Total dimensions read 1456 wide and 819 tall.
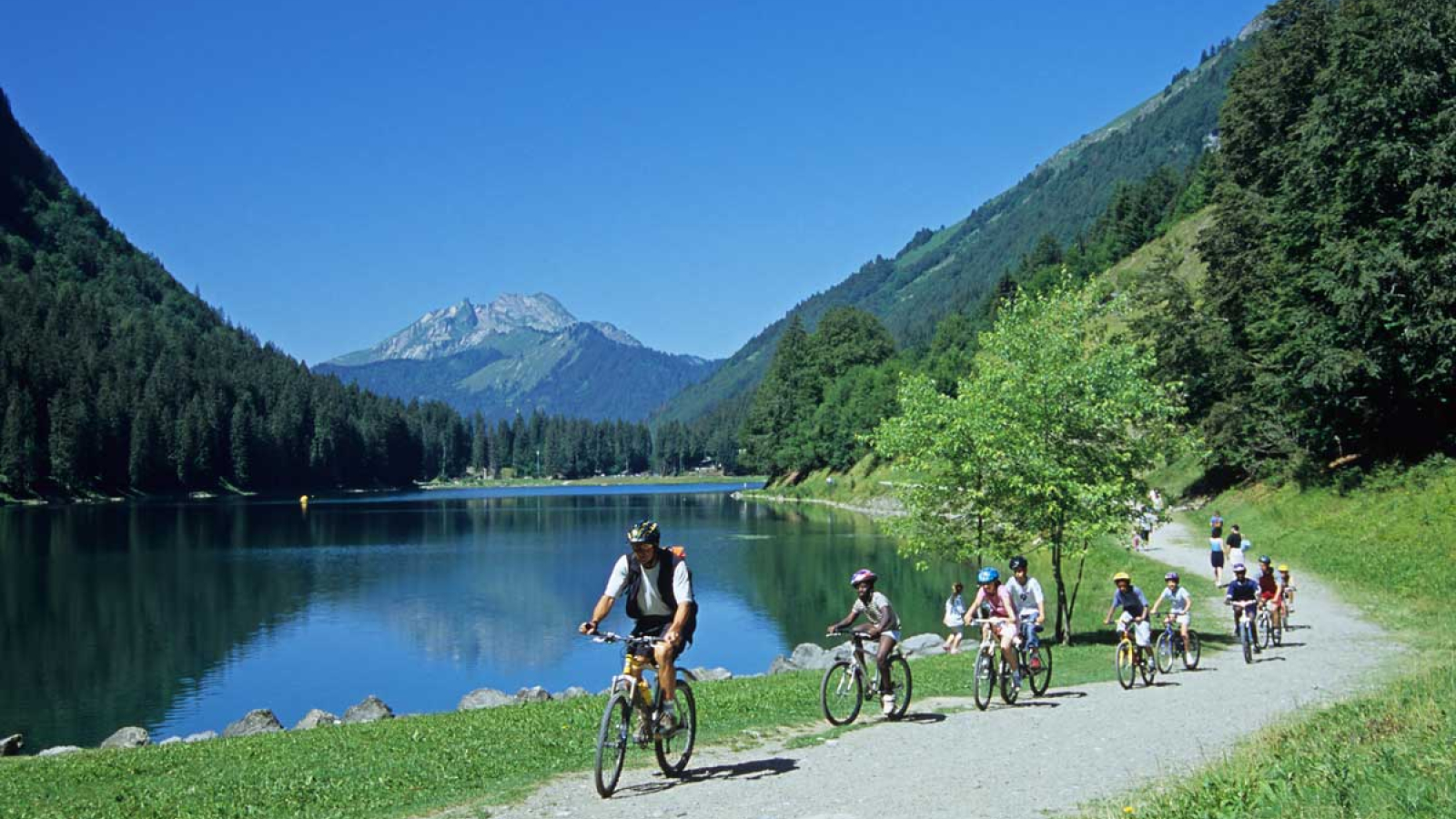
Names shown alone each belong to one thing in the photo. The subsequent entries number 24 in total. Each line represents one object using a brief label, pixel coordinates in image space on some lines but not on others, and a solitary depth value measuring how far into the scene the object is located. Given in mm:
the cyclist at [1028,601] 19953
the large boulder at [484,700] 28266
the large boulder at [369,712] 27266
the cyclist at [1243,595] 24953
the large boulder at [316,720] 26116
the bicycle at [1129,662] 21734
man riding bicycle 12305
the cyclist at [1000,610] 19141
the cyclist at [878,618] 17109
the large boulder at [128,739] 24453
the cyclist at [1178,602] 23781
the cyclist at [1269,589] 27141
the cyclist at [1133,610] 21844
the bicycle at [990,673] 18986
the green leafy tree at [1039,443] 30250
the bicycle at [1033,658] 19906
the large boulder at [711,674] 31666
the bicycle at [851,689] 17281
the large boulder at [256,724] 25906
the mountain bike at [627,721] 12273
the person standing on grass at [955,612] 27991
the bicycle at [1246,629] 24953
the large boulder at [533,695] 28547
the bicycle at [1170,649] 23219
